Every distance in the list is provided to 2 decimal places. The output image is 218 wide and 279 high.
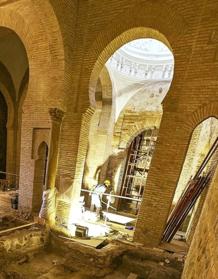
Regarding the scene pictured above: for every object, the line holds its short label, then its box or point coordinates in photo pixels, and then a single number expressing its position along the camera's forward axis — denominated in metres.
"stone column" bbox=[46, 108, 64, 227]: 6.55
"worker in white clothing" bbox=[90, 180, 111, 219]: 10.29
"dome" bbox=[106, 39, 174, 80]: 10.95
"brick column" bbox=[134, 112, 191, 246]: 5.47
